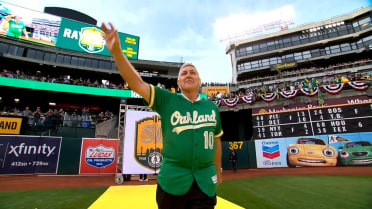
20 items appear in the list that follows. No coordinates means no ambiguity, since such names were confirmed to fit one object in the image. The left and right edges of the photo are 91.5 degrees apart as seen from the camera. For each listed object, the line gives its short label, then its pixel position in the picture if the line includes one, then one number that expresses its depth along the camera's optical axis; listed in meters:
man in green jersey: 1.59
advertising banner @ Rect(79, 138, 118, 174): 13.31
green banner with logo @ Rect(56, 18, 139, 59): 28.89
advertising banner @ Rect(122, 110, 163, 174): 9.88
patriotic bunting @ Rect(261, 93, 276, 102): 17.13
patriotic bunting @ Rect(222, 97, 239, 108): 19.94
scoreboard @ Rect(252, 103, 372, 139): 13.23
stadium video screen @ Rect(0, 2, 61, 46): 26.52
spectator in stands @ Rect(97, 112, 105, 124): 19.73
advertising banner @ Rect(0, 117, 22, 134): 13.94
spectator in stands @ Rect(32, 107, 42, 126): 15.89
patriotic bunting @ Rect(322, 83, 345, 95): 14.86
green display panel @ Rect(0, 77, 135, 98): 21.62
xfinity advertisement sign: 11.93
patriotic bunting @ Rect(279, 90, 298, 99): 16.12
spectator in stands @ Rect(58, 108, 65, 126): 16.61
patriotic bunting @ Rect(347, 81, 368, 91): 14.15
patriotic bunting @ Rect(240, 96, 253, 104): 18.55
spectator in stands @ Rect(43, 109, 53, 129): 16.17
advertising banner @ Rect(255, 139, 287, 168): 15.74
